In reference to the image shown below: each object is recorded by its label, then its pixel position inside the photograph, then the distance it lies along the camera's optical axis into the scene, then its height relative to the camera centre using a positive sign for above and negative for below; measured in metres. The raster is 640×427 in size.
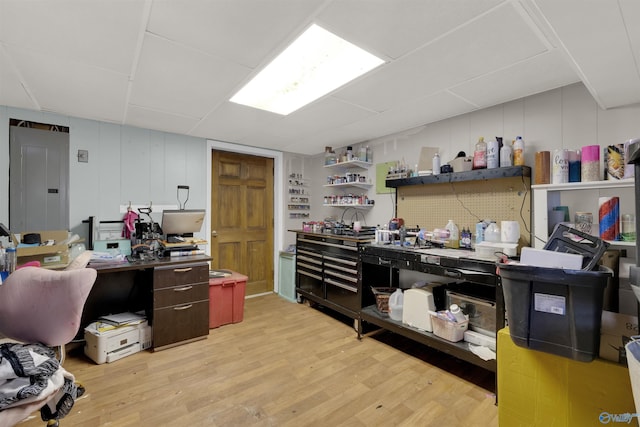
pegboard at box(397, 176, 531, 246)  2.33 +0.10
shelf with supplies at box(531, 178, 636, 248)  1.87 +0.10
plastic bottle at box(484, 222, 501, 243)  2.29 -0.16
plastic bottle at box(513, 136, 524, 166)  2.23 +0.50
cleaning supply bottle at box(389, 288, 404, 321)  2.65 -0.87
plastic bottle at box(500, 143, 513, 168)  2.30 +0.48
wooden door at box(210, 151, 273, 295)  4.02 -0.04
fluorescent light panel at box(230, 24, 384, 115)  1.68 +1.03
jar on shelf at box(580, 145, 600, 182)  1.80 +0.33
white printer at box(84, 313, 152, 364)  2.34 -1.08
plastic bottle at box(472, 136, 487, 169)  2.42 +0.51
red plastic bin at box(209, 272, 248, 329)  3.07 -0.97
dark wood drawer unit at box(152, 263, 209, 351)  2.54 -0.86
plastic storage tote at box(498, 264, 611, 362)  1.06 -0.38
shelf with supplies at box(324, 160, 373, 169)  3.67 +0.68
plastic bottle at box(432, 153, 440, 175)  2.78 +0.49
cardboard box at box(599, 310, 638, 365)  1.09 -0.50
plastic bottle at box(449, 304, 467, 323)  2.21 -0.80
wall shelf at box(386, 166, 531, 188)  2.22 +0.34
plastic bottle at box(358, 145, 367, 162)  3.65 +0.79
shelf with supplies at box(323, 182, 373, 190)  3.66 +0.40
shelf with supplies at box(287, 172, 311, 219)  4.56 +0.28
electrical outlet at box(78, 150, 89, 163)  2.90 +0.62
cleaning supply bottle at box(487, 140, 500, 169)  2.35 +0.50
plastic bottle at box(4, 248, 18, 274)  1.77 -0.29
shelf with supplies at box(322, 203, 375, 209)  3.71 +0.12
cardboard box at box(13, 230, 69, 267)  2.05 -0.30
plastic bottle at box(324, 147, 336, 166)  3.97 +0.83
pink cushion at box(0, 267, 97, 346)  1.36 -0.43
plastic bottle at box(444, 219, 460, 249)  2.65 -0.21
